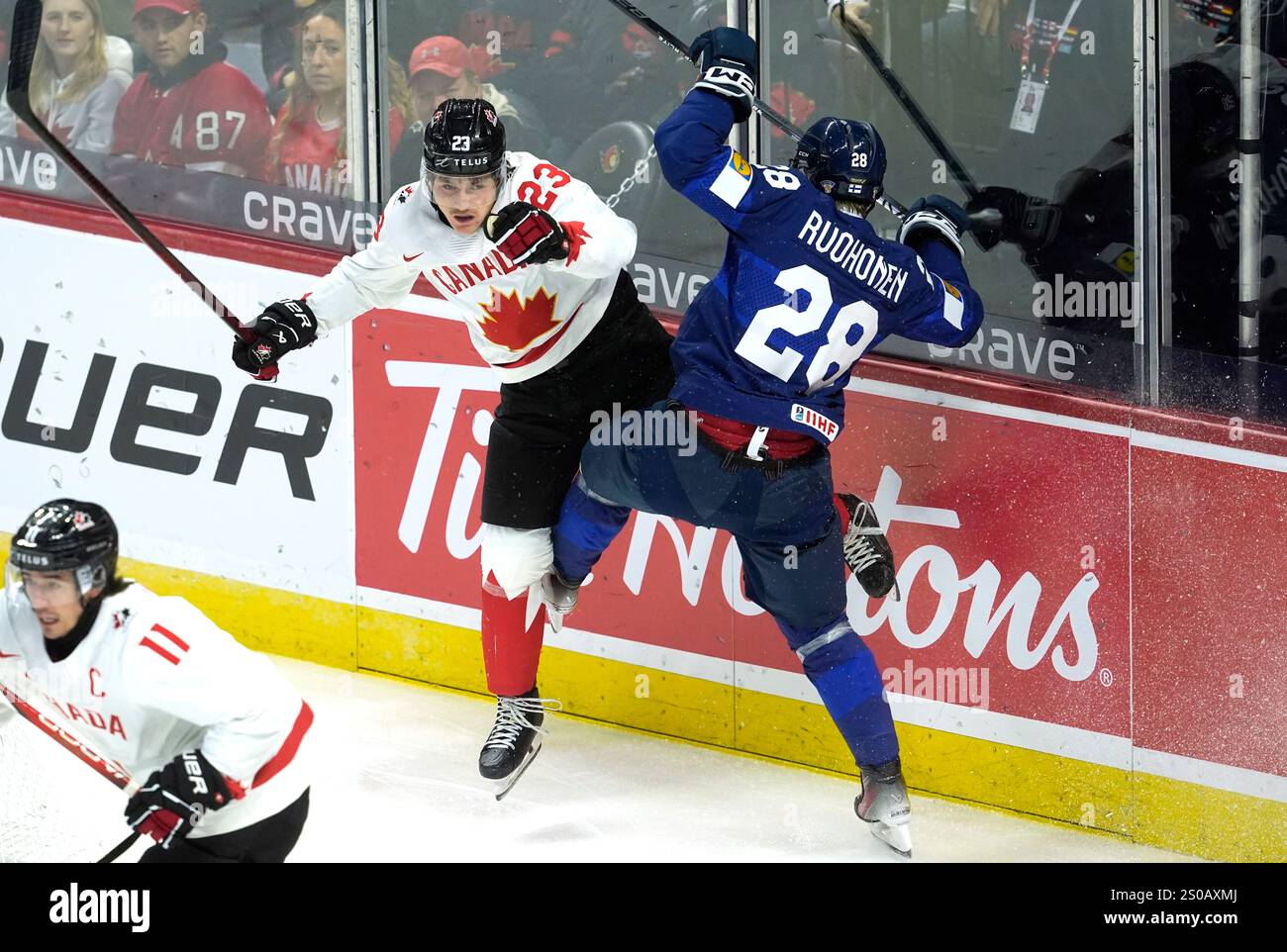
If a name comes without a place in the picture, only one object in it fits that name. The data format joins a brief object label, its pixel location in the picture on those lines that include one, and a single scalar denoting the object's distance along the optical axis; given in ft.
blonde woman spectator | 30.99
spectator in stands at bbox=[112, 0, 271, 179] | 30.30
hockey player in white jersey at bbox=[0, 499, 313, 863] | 15.88
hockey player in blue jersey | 20.80
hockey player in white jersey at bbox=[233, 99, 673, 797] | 20.81
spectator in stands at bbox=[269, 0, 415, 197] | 29.25
